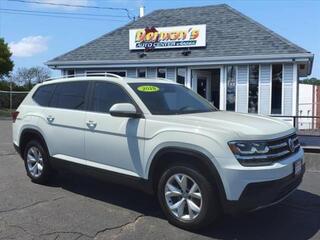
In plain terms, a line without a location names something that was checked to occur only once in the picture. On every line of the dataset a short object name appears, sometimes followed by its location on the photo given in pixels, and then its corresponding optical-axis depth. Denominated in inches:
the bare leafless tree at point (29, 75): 1697.1
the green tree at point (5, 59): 994.2
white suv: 128.2
